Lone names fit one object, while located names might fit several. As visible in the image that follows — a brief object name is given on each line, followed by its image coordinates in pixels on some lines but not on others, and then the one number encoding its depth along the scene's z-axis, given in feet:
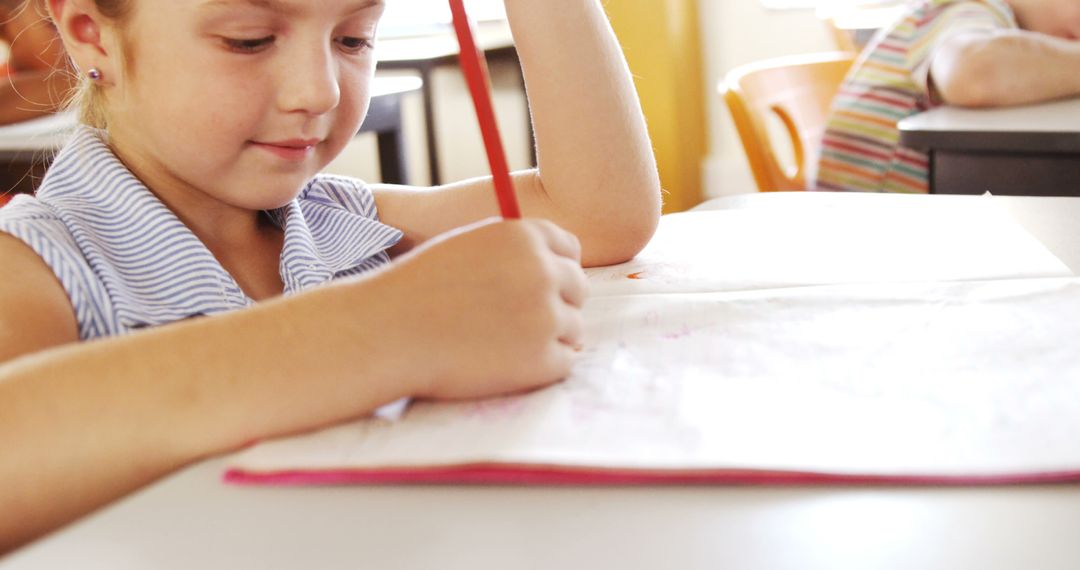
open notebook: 1.26
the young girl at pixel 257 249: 1.44
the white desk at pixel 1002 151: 3.74
